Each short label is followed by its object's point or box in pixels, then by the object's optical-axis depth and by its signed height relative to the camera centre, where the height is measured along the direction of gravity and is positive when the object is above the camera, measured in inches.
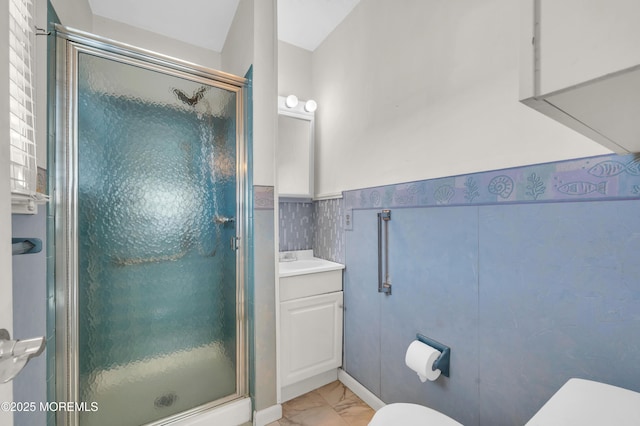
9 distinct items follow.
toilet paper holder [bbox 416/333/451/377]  49.2 -28.0
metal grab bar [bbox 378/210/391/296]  62.5 -10.4
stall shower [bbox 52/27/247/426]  48.7 -4.8
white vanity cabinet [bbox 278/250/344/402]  68.3 -31.9
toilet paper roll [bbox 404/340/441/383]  48.7 -28.0
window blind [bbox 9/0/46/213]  30.0 +13.2
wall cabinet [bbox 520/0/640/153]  11.7 +7.6
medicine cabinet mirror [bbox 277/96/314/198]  86.7 +20.7
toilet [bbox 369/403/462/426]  38.2 -30.9
